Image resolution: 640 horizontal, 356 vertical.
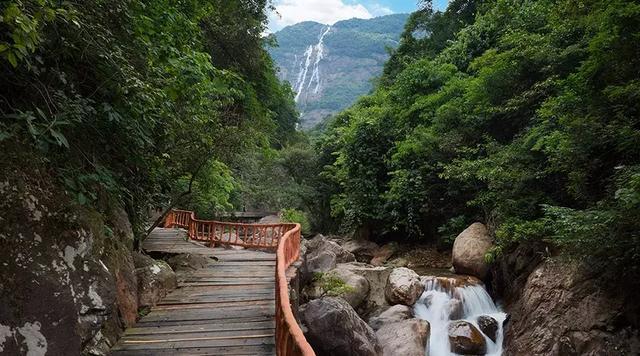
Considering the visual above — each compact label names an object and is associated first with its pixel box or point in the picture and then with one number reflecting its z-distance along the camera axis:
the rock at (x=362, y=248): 17.62
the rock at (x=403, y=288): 10.51
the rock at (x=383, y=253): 16.64
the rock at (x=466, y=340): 8.81
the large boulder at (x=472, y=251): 11.27
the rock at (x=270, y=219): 30.08
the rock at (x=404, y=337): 8.45
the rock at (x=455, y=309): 9.90
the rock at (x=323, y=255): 11.98
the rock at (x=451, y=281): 10.63
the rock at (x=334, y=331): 7.52
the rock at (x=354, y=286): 10.52
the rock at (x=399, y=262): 15.29
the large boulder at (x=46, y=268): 3.29
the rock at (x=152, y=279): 6.56
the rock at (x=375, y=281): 11.05
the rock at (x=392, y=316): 9.67
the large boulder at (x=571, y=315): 6.48
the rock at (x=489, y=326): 9.10
